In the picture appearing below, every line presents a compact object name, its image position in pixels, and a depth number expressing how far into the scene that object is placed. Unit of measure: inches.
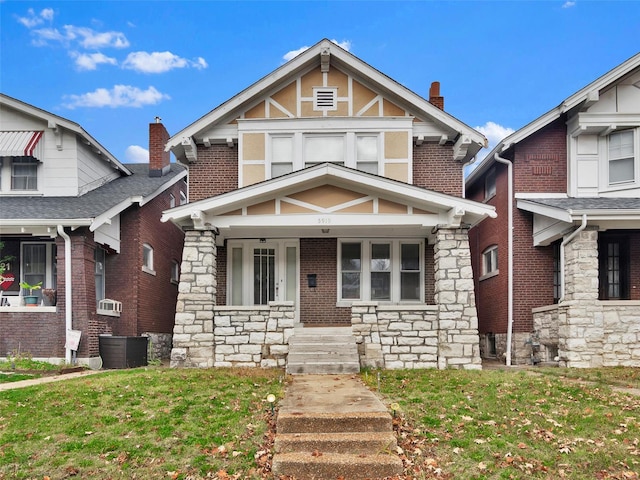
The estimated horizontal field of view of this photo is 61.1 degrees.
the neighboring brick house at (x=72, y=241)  482.9
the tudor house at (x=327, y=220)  440.1
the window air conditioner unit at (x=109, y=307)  518.3
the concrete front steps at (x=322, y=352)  401.4
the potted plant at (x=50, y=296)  488.3
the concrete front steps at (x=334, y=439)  226.4
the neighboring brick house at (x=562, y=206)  485.4
